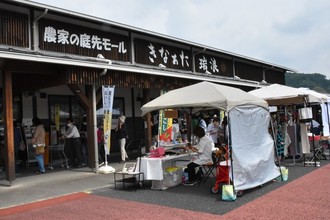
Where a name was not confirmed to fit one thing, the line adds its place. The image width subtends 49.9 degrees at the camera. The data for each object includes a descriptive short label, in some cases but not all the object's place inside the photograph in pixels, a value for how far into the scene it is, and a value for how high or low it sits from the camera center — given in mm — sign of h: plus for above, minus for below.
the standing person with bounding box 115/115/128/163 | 12797 -232
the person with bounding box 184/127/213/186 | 8367 -736
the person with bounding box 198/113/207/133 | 13380 +128
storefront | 9312 +1984
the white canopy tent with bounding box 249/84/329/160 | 10985 +724
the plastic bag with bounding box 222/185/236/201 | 6801 -1347
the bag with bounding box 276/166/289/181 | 8754 -1377
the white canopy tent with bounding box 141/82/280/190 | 7375 +6
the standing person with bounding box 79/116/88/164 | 12844 -461
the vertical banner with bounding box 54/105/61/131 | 13648 +483
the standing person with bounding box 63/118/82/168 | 12094 -431
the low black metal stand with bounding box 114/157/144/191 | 8398 -1177
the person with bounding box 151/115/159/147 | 15190 +10
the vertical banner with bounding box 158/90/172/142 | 11773 -82
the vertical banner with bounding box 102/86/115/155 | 10781 +562
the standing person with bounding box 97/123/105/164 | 12714 -533
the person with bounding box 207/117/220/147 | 14475 -270
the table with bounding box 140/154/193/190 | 8148 -1101
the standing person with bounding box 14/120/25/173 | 12194 -203
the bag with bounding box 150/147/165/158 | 8539 -641
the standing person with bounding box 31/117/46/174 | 10867 -288
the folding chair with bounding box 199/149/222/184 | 7978 -899
